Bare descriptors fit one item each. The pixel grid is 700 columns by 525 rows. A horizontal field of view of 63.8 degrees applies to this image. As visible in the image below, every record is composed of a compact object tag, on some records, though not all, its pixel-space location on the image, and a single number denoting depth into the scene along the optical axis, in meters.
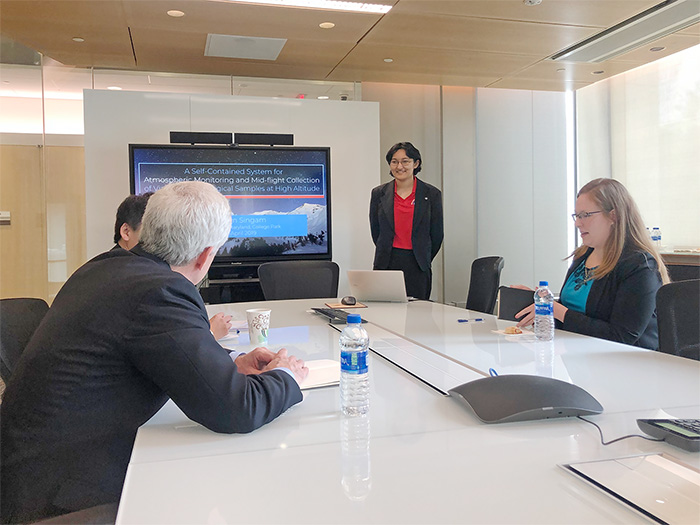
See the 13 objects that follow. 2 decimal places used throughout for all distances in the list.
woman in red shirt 4.33
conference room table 0.75
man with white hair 1.09
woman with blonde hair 2.01
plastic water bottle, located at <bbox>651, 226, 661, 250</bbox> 5.82
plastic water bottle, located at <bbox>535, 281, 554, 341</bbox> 1.92
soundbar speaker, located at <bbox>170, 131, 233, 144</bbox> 5.14
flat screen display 5.13
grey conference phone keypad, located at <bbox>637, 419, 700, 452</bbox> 0.90
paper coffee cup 1.88
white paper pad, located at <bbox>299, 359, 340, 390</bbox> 1.36
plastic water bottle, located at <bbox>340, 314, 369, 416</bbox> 1.16
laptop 2.96
